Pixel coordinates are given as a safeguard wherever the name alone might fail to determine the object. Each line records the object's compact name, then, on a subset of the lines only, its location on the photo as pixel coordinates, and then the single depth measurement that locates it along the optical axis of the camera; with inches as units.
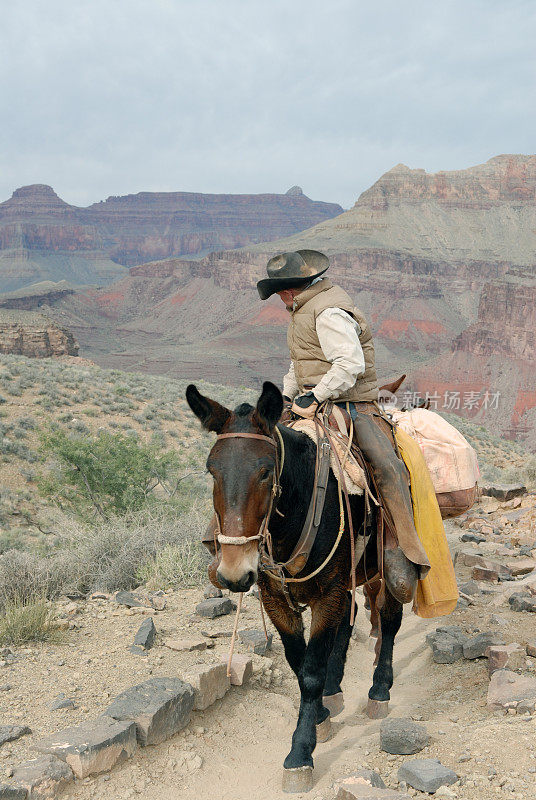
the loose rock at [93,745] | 146.6
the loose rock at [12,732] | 155.5
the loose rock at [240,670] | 199.6
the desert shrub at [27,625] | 217.5
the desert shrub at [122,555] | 296.5
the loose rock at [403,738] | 160.9
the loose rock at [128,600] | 263.4
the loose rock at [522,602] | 274.4
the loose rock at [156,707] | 162.1
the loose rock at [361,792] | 129.0
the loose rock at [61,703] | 176.2
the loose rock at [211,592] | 269.9
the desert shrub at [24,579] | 260.5
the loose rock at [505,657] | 209.3
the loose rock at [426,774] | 138.1
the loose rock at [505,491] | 542.3
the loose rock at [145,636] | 219.8
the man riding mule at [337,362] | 174.7
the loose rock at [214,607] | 252.4
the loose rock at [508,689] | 178.1
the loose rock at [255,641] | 229.3
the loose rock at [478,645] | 232.2
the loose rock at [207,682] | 181.8
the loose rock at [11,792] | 132.1
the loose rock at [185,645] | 219.3
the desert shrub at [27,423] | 776.3
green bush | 505.7
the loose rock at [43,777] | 137.2
